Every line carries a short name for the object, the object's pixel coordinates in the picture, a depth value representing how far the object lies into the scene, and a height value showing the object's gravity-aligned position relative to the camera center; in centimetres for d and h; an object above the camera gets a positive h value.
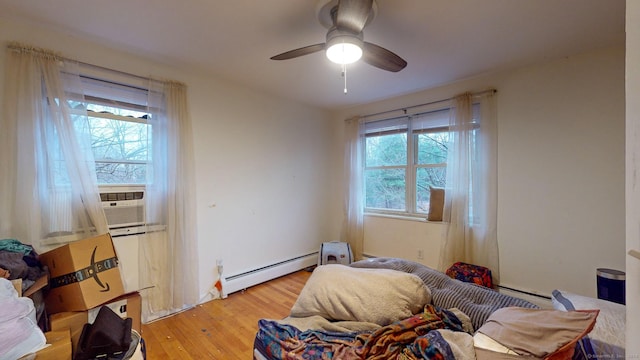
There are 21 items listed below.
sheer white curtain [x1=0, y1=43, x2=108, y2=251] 173 +19
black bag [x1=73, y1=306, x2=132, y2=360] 130 -84
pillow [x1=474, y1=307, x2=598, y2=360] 84 -54
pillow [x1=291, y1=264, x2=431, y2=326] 121 -58
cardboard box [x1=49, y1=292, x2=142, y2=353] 147 -84
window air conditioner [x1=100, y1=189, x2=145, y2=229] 214 -23
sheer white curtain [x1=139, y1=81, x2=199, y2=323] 231 -29
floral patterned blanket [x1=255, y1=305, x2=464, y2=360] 97 -68
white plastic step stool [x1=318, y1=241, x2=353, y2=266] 334 -99
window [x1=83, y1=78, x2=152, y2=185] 213 +42
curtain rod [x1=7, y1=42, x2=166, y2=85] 174 +91
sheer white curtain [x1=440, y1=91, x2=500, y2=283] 265 -7
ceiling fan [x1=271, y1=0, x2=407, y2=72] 139 +83
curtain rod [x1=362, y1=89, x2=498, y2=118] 264 +91
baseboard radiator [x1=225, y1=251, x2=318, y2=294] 289 -117
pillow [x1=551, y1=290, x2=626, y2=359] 96 -63
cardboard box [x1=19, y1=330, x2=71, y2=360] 116 -81
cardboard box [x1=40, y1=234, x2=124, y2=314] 158 -61
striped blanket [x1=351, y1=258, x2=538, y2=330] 129 -66
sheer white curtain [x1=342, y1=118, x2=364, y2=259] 370 -14
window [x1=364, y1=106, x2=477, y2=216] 313 +23
